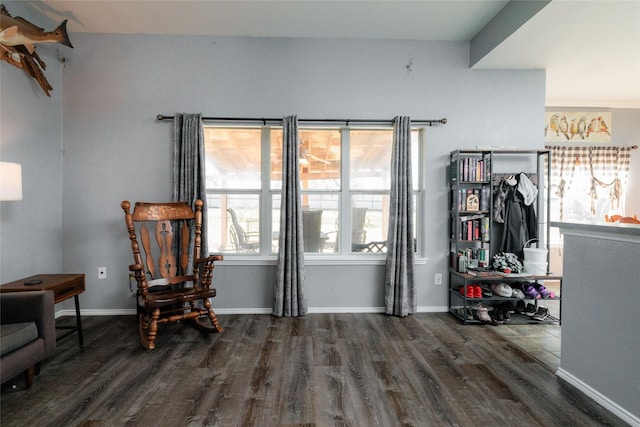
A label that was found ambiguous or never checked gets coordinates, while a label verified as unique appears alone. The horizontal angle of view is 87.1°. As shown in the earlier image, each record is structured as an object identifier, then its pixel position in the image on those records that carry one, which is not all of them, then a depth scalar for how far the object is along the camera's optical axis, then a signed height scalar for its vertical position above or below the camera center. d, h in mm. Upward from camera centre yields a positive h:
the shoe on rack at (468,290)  3312 -763
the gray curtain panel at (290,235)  3453 -231
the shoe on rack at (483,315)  3328 -1006
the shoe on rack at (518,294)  3367 -803
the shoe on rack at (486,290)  3412 -794
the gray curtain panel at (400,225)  3494 -122
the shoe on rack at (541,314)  3441 -1028
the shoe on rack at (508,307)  3439 -962
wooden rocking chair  2736 -545
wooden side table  2467 -564
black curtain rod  3506 +977
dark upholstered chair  1934 -725
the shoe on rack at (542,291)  3392 -788
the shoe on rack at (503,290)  3357 -767
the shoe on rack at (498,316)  3362 -1028
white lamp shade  2355 +208
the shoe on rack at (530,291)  3406 -789
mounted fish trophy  2582 +1381
